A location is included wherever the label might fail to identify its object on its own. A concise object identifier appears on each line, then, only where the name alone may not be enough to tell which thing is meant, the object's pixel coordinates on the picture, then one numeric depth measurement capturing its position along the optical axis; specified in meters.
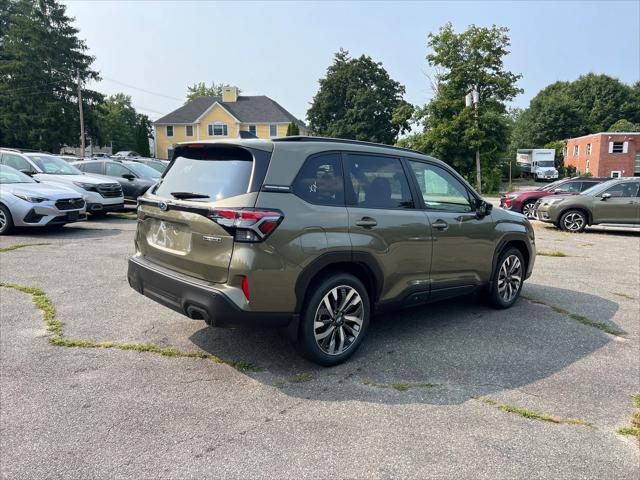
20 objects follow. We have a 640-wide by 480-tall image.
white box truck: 49.41
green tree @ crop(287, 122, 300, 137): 50.14
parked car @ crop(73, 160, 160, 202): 14.98
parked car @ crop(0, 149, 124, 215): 12.50
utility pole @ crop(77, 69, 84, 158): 40.38
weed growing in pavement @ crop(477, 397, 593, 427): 3.16
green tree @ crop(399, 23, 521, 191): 30.98
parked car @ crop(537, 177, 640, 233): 13.30
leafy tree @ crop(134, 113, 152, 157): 55.62
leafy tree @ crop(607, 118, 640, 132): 62.84
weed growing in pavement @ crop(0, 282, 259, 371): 3.95
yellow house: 55.09
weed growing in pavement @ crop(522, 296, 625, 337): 5.02
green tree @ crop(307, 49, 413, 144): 59.62
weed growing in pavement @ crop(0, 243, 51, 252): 8.39
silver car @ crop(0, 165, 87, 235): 9.71
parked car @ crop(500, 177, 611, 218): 16.58
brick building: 47.84
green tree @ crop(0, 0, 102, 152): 47.41
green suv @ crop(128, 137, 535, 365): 3.39
